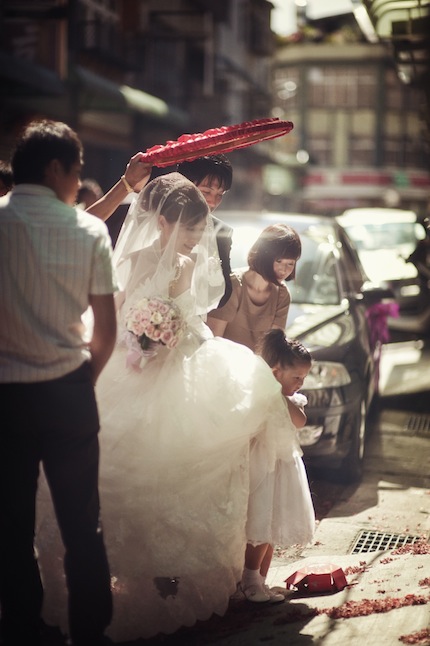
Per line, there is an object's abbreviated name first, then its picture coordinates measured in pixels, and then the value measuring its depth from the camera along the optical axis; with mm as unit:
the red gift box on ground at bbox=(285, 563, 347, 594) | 4520
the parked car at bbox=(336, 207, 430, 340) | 13336
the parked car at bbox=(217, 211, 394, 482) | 6500
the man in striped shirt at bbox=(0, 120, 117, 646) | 3275
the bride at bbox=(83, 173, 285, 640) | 4012
